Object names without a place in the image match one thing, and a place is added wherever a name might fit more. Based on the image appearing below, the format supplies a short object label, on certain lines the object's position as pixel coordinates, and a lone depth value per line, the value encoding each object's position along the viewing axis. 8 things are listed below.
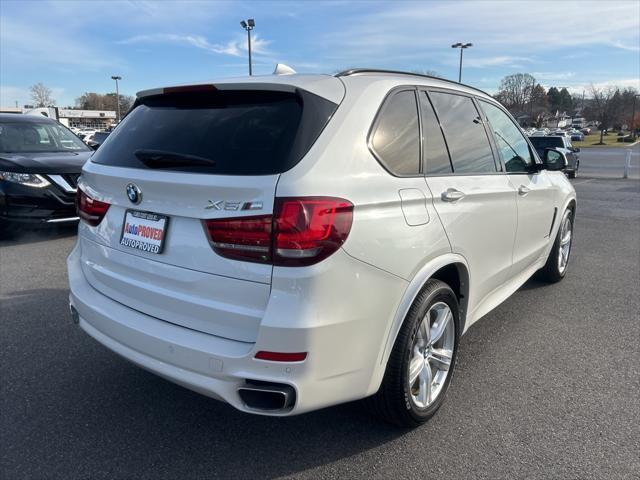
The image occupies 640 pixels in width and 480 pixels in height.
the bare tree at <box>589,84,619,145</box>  78.31
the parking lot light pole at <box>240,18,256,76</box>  28.73
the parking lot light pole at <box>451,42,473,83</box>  46.84
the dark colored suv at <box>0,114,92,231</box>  6.71
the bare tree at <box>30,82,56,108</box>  96.19
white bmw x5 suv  2.12
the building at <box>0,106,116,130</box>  97.16
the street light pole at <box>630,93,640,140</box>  78.70
